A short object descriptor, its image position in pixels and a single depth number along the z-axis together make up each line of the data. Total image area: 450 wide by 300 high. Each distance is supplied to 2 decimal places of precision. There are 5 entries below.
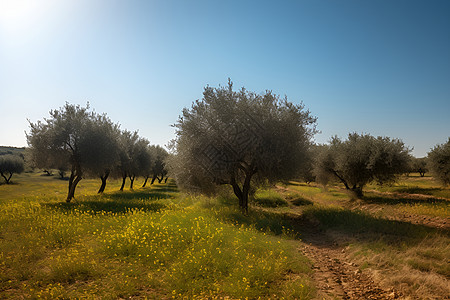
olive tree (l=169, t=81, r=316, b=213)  14.20
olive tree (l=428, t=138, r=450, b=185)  26.56
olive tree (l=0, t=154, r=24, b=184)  55.21
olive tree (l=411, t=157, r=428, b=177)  70.47
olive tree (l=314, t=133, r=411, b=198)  23.80
